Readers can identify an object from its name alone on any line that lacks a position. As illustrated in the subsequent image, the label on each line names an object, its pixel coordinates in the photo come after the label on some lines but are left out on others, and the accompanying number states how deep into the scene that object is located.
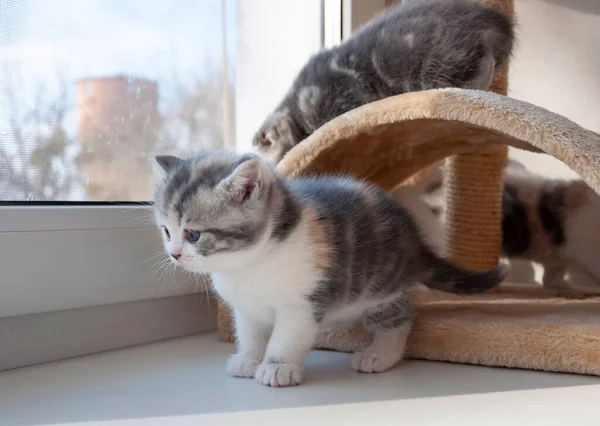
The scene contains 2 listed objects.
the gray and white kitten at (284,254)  0.99
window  1.17
